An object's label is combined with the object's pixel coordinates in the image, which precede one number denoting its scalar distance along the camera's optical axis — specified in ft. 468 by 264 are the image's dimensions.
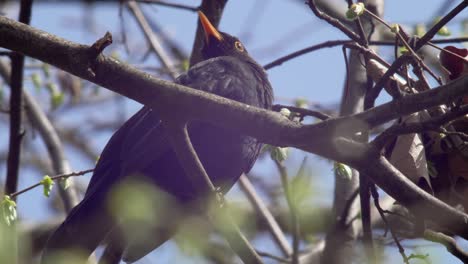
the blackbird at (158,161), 23.11
